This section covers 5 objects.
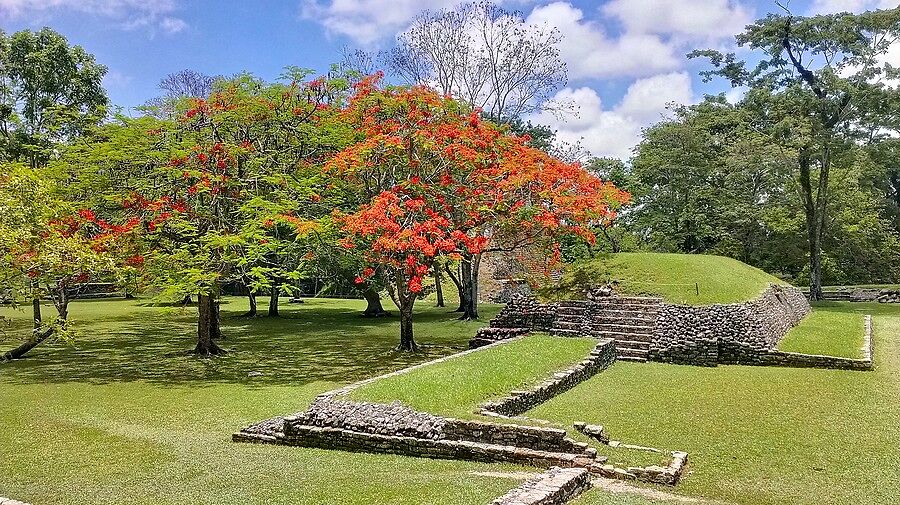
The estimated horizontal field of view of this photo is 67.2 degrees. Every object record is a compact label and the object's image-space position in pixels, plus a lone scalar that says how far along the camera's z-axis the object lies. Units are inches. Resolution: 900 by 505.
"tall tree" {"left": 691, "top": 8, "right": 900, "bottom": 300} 992.2
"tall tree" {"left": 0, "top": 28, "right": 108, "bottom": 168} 946.1
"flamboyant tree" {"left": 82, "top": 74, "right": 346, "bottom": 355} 581.6
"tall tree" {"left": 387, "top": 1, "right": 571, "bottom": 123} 1019.9
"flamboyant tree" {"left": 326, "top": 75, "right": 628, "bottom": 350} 614.6
